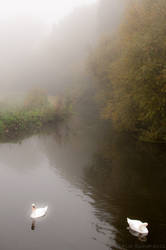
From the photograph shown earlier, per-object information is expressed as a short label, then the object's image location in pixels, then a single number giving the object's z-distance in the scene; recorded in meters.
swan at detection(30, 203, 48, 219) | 10.74
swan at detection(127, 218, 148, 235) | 9.31
